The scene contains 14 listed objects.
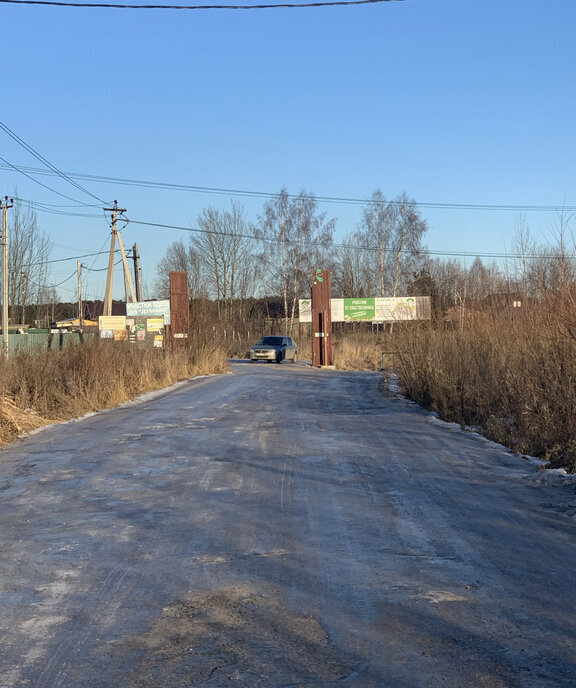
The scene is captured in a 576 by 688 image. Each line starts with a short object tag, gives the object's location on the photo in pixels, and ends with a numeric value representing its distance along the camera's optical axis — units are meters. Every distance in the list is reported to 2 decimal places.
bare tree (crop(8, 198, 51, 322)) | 54.16
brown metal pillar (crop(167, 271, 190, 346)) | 30.42
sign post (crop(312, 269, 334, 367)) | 36.41
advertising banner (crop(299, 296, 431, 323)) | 43.47
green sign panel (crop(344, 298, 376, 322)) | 43.91
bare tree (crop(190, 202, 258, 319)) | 59.38
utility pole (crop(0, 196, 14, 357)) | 34.16
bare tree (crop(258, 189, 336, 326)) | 56.03
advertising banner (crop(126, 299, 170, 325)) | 31.38
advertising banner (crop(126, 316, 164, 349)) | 28.75
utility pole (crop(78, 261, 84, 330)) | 55.64
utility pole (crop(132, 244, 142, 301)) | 43.66
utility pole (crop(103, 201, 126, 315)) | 39.44
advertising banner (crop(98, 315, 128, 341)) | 32.44
